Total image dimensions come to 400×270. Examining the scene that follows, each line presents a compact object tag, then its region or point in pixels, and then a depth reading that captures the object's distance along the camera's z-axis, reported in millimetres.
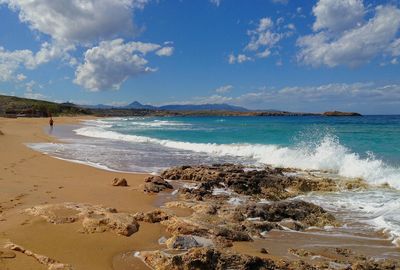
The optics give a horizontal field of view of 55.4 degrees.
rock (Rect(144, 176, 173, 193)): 11961
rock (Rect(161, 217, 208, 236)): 7246
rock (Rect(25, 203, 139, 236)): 7121
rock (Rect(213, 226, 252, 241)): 7246
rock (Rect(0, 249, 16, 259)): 5438
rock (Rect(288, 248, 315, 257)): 6793
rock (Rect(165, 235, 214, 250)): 6346
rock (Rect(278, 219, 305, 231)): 8575
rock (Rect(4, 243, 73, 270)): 5406
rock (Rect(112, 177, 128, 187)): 12684
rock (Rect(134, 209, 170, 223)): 8023
